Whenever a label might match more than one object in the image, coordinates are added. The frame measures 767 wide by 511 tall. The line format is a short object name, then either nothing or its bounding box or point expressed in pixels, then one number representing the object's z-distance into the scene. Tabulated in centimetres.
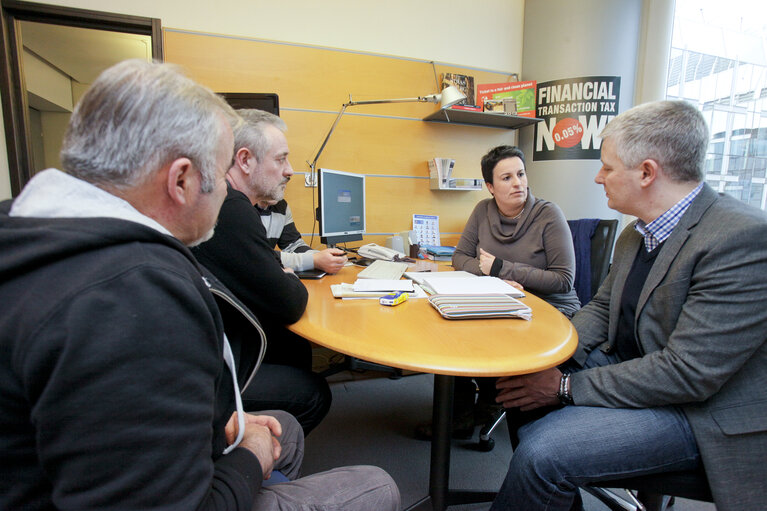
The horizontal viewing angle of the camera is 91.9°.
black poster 267
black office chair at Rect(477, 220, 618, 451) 182
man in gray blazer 80
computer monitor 204
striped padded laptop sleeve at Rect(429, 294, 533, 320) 107
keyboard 157
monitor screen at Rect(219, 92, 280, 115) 218
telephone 215
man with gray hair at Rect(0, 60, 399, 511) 39
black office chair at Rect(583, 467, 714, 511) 85
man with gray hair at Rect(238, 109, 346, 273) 133
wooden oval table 81
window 206
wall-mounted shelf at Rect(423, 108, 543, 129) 275
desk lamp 234
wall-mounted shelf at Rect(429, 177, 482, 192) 287
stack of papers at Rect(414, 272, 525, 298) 127
